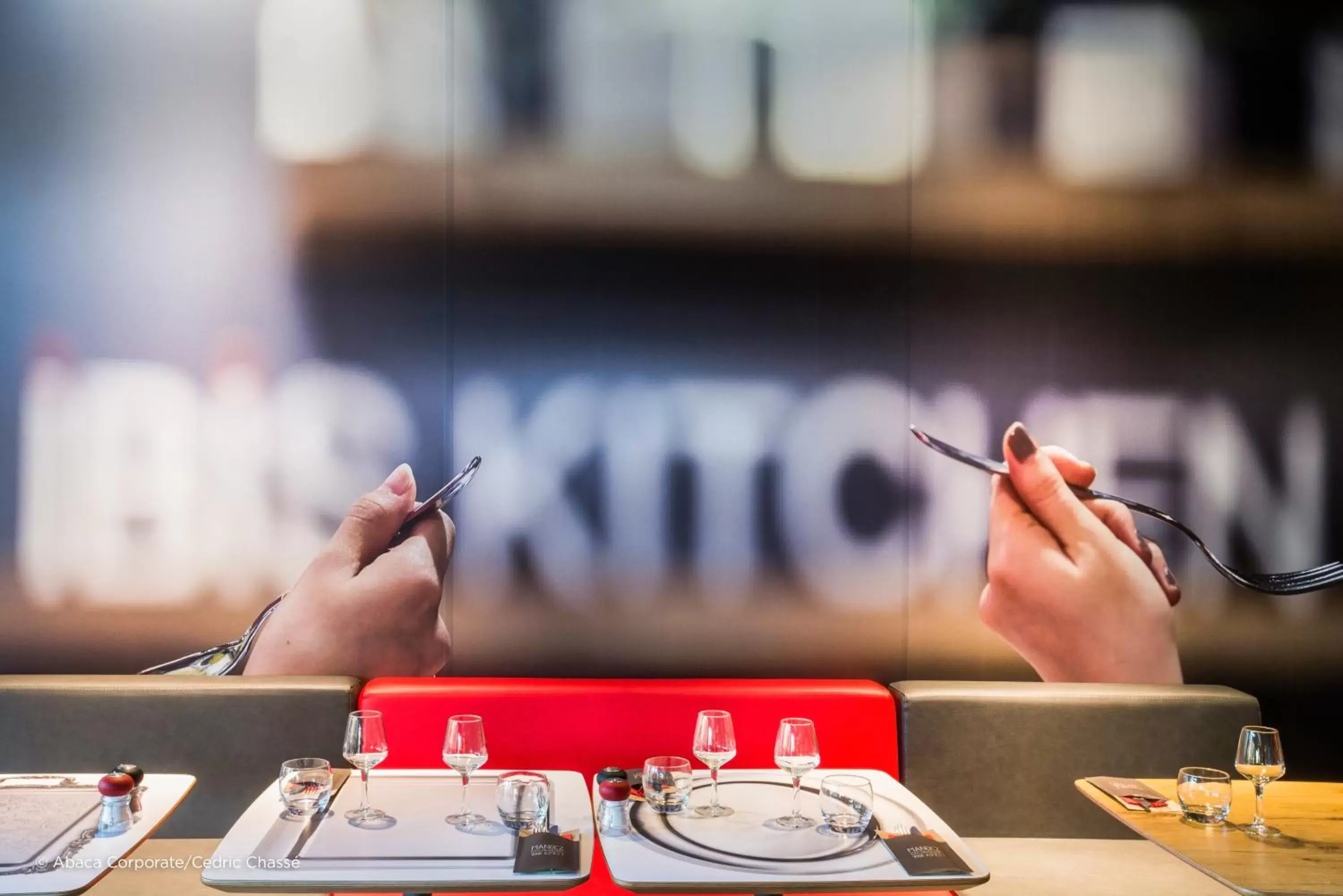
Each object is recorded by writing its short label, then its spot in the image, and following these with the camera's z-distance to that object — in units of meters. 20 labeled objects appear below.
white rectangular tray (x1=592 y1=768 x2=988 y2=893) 1.74
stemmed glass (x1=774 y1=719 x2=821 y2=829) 2.07
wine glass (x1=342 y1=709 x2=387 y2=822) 2.07
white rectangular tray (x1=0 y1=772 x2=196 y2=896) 1.69
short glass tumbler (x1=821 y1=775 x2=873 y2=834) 1.96
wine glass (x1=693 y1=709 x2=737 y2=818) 2.12
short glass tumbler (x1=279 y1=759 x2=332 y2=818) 2.03
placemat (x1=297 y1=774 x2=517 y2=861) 1.83
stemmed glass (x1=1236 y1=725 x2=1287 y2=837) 2.07
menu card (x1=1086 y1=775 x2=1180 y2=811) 2.14
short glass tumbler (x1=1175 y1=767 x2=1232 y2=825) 2.05
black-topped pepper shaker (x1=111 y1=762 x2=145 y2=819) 2.03
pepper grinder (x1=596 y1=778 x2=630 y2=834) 1.96
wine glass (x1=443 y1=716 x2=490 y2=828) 2.09
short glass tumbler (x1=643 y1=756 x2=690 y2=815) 2.05
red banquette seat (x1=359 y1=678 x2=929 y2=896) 2.70
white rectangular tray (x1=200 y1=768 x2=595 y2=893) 1.73
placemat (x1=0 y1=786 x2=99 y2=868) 1.81
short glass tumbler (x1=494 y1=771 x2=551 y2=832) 1.92
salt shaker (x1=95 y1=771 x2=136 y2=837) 1.94
